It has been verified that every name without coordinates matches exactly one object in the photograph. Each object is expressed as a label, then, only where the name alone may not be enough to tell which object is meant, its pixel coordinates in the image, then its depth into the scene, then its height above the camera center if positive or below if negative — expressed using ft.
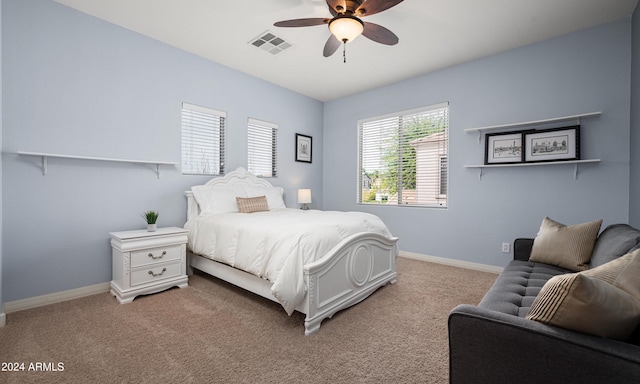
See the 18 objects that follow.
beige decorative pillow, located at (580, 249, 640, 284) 3.46 -1.04
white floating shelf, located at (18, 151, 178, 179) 7.91 +0.85
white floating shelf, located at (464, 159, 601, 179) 9.45 +0.96
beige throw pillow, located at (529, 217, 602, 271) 6.57 -1.40
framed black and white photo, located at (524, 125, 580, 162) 9.83 +1.67
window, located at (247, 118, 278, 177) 14.05 +2.05
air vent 10.34 +5.61
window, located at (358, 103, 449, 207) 13.30 +1.57
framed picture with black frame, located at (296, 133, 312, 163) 16.22 +2.34
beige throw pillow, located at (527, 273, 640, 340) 2.78 -1.22
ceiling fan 7.11 +4.59
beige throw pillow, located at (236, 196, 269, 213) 11.50 -0.76
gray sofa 2.63 -1.71
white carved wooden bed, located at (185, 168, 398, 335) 6.69 -1.88
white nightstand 8.45 -2.48
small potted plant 9.31 -1.22
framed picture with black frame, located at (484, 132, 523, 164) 10.97 +1.67
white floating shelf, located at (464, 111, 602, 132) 9.40 +2.53
